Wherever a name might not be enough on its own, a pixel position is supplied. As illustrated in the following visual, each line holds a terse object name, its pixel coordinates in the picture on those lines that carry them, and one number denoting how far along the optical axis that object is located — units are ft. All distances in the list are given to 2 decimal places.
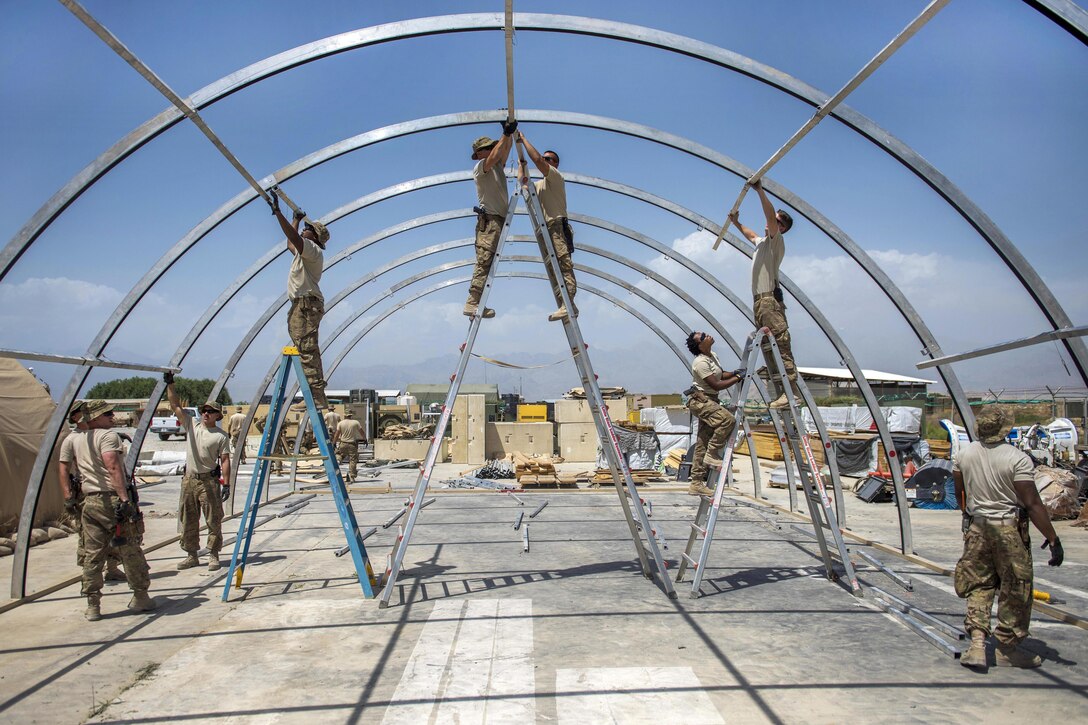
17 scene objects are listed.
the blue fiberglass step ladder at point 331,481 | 20.36
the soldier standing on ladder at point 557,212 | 21.84
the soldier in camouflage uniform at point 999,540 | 14.69
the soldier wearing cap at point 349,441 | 53.67
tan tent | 31.19
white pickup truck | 102.73
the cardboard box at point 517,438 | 71.41
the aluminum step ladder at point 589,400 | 19.50
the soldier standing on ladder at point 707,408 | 21.57
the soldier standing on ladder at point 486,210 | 20.98
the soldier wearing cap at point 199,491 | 24.89
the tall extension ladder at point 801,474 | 20.22
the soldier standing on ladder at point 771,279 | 22.52
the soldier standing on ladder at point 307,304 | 22.82
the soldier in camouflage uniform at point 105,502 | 19.11
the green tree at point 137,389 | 193.67
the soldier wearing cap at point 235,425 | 55.50
